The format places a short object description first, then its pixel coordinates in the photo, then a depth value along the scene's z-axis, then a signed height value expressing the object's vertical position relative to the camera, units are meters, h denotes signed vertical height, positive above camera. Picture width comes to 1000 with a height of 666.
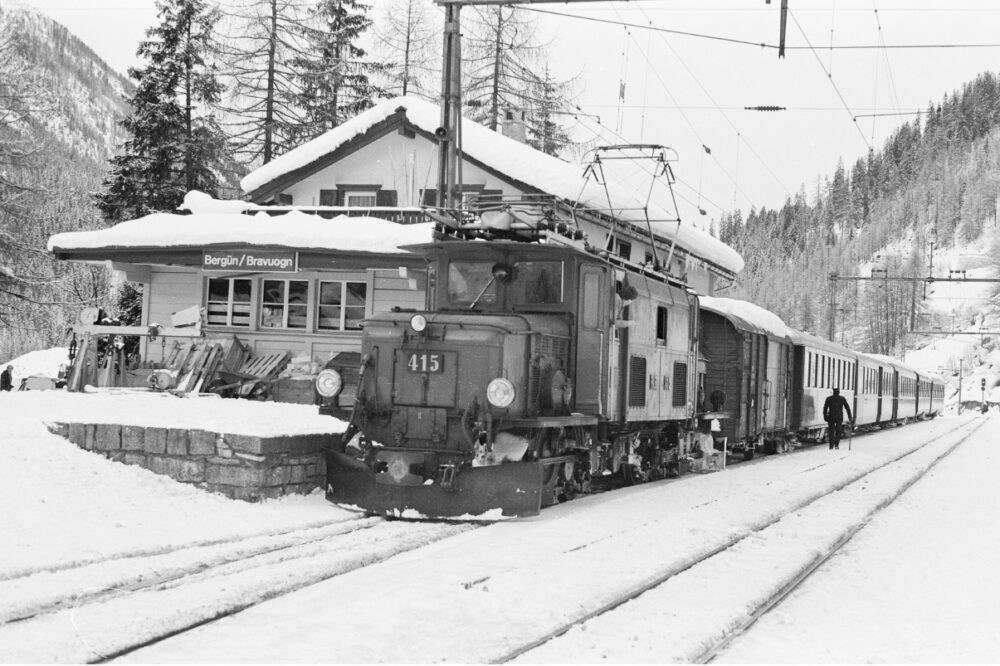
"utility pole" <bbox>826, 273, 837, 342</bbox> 48.69 +4.29
